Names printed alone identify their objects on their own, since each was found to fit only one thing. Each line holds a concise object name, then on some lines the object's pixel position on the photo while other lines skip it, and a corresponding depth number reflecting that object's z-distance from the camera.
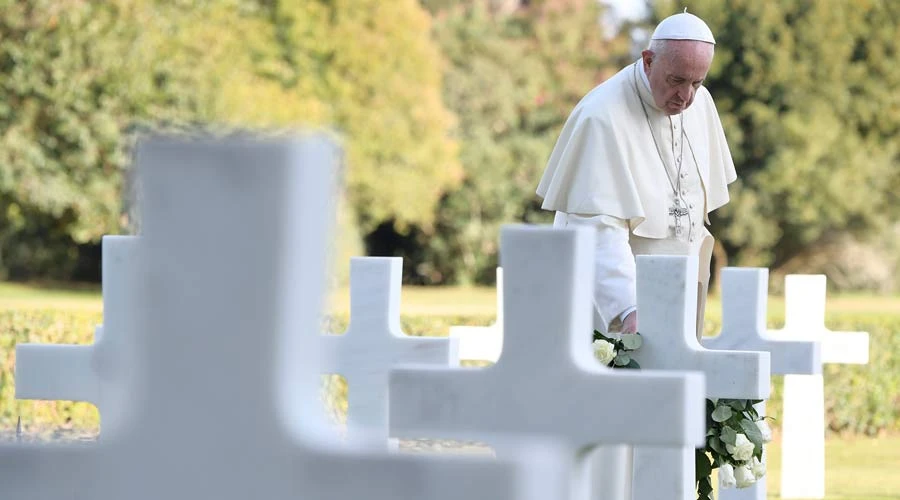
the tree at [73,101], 52.81
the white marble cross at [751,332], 11.85
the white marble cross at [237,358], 3.63
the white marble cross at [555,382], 4.52
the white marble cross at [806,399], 16.30
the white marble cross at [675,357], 9.20
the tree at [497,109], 83.31
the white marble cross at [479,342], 14.80
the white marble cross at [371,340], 10.37
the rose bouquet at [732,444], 10.14
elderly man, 10.17
